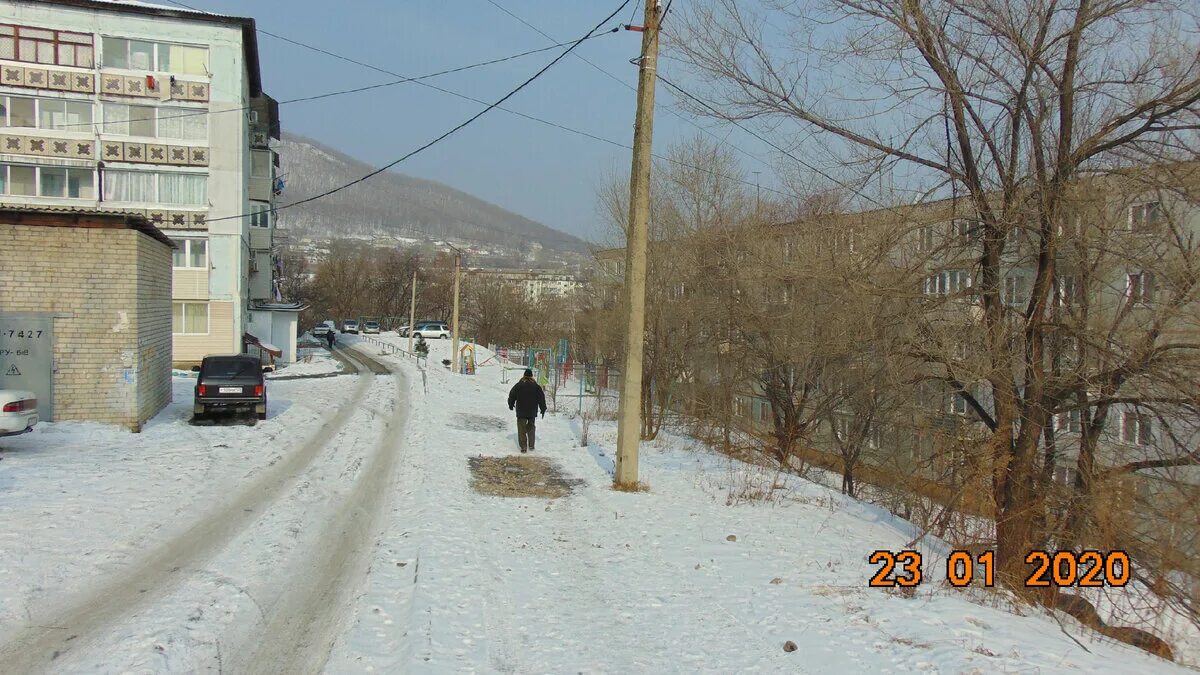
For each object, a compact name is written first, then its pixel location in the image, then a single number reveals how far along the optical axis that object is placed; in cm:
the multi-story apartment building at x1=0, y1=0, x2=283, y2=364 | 3422
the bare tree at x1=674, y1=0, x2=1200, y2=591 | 840
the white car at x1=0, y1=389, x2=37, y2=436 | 1246
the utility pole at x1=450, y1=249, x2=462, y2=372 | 4022
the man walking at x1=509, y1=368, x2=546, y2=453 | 1598
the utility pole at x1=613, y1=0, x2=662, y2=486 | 1163
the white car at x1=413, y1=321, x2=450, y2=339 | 7244
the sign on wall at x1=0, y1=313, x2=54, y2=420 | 1529
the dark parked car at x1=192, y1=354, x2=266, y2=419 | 1845
